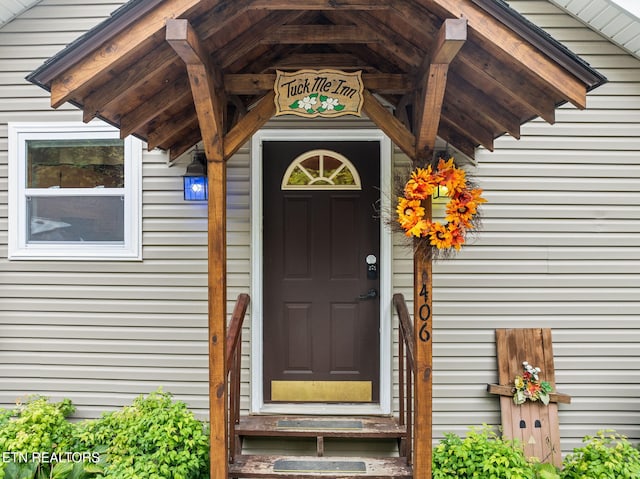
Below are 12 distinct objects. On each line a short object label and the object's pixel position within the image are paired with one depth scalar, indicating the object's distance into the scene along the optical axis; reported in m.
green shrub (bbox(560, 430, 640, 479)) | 2.83
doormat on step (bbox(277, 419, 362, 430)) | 3.23
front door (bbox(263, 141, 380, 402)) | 3.53
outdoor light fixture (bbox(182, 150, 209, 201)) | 3.45
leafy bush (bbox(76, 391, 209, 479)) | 2.73
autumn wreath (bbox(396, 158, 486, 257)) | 2.39
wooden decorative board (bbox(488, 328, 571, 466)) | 3.40
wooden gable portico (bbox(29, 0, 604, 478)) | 2.13
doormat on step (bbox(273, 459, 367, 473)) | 2.85
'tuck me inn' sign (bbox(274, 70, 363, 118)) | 2.47
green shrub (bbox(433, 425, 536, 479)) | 2.81
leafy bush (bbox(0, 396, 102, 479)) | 2.96
